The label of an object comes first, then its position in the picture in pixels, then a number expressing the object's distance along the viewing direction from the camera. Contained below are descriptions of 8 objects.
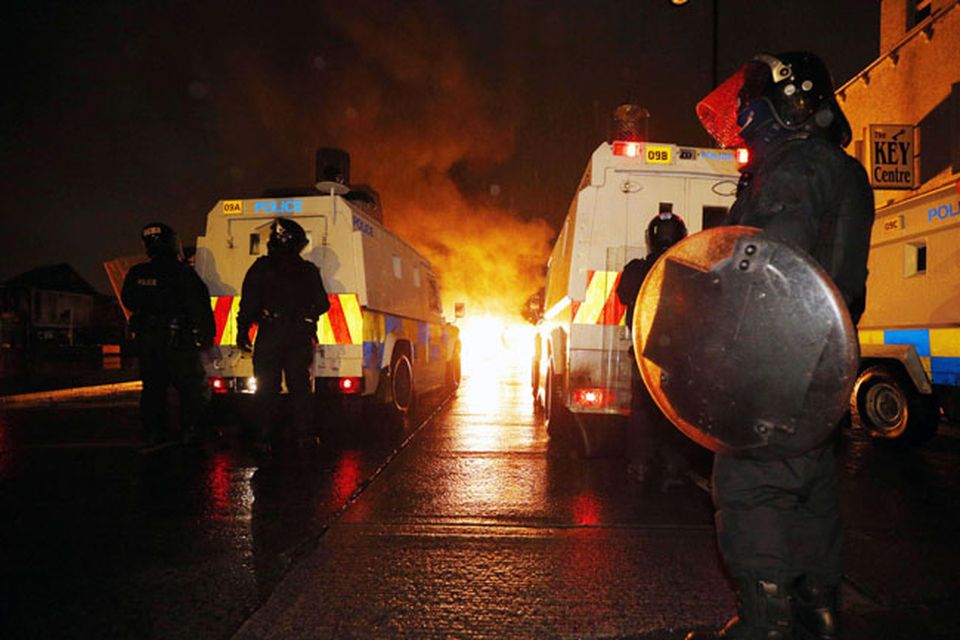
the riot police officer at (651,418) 3.75
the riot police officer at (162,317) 5.02
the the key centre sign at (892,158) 9.55
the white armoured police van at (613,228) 4.29
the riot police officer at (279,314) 4.83
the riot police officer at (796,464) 1.64
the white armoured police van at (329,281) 5.64
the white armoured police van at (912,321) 4.93
